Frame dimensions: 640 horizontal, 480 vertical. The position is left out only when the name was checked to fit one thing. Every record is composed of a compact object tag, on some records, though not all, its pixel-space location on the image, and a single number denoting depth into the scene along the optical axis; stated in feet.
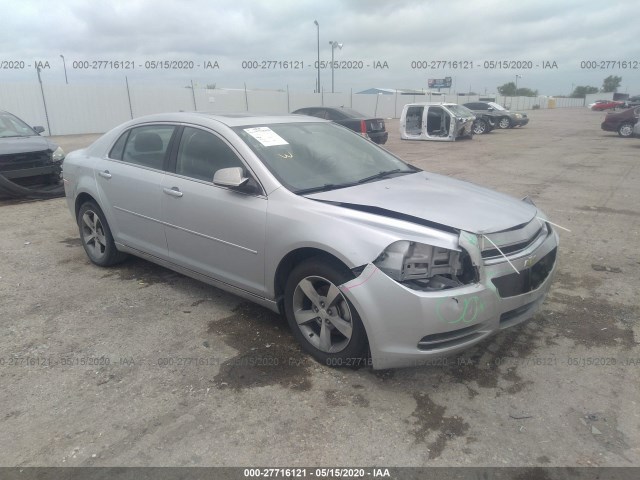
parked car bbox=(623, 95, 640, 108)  114.09
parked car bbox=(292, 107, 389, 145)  52.90
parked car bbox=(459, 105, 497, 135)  79.36
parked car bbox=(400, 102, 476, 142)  63.46
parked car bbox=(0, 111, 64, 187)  25.86
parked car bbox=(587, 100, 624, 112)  149.73
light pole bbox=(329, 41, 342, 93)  114.73
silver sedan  9.05
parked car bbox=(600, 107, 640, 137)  64.64
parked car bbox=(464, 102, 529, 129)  84.99
